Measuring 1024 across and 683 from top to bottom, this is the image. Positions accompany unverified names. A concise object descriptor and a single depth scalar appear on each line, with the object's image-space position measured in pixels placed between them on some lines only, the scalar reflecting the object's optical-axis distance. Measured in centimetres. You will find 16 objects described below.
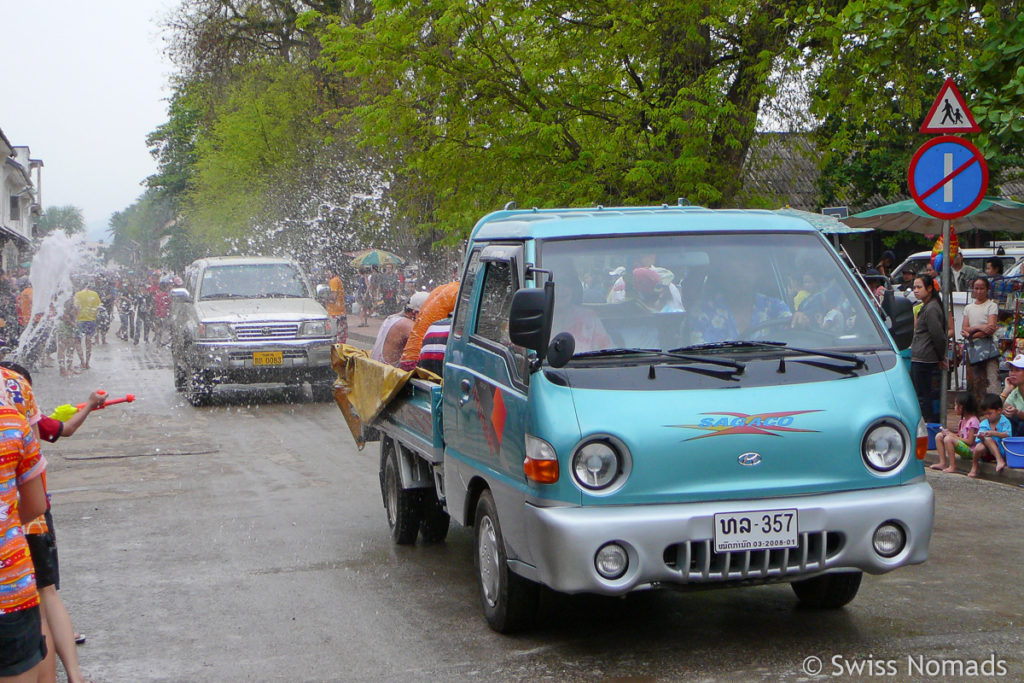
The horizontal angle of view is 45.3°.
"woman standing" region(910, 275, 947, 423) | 1184
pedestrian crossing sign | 1068
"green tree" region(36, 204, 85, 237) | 17575
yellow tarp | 780
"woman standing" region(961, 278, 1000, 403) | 1353
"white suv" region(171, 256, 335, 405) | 1708
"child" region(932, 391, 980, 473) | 1071
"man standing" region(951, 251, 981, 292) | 1742
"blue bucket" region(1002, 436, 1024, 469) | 1002
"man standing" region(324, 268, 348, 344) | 2697
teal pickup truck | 507
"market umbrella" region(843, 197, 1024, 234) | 1741
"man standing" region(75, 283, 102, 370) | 2472
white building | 5161
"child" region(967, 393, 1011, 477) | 1030
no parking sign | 1060
